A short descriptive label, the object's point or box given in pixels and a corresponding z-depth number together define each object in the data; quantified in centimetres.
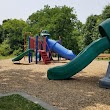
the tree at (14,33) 2111
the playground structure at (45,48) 902
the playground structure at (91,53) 461
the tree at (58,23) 1591
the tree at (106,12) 1652
